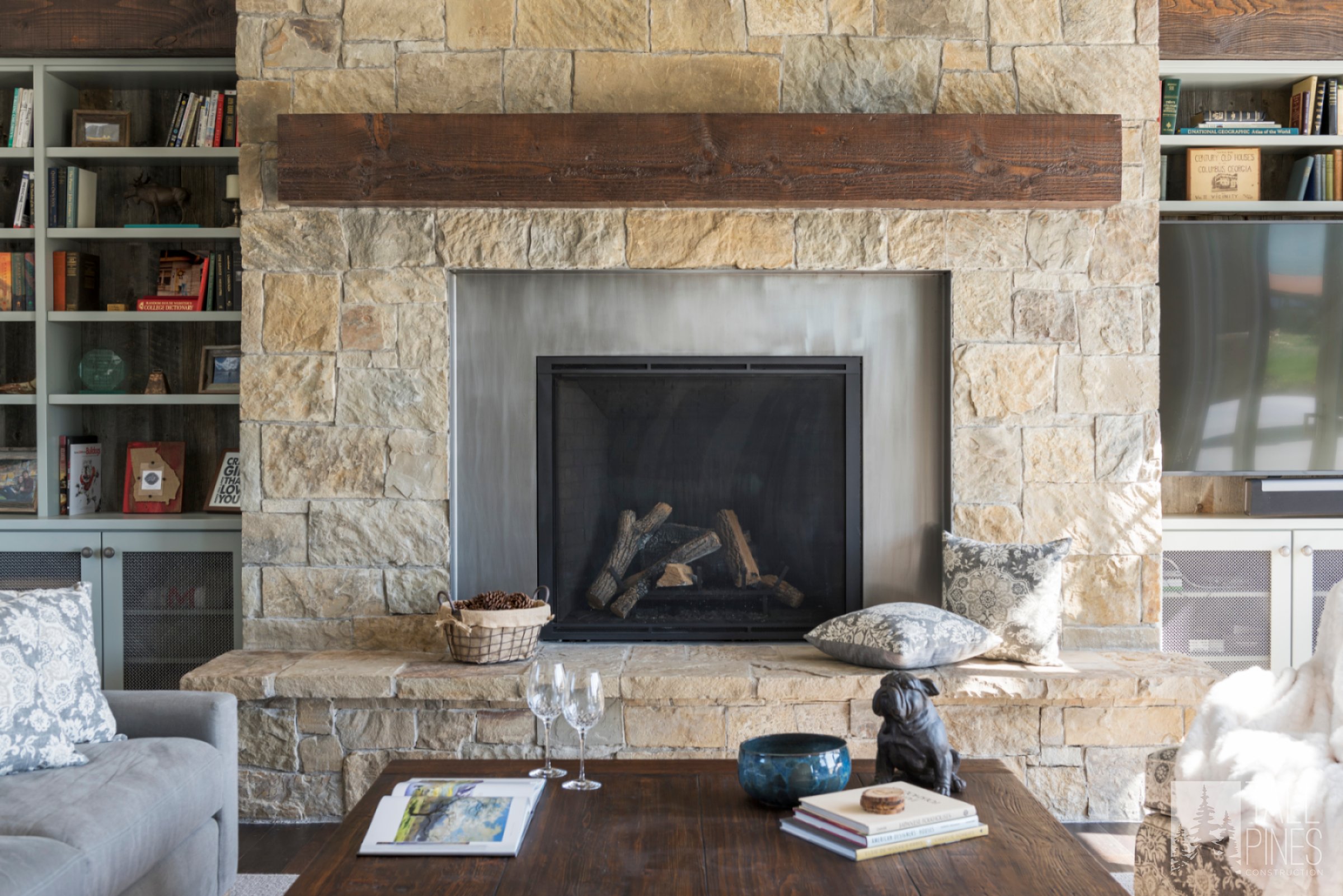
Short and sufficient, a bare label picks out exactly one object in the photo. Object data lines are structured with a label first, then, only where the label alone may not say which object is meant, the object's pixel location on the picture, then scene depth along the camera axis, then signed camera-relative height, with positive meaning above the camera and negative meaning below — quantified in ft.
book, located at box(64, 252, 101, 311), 11.97 +1.77
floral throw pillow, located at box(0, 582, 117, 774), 7.05 -1.63
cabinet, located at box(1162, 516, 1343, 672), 11.45 -1.54
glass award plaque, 12.19 +0.78
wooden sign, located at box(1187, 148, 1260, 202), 11.94 +2.90
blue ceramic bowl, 5.89 -1.81
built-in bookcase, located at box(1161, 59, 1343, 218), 11.74 +3.85
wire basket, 9.96 -1.78
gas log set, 11.33 -1.27
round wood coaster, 5.45 -1.82
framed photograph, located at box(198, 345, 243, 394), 12.11 +0.82
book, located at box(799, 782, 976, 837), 5.35 -1.88
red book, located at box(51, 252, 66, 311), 11.92 +1.76
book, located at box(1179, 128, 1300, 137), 11.89 +3.36
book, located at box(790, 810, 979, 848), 5.30 -1.94
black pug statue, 5.97 -1.66
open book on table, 5.40 -1.97
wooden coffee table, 4.99 -2.04
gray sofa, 5.98 -2.23
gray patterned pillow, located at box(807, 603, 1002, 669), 9.72 -1.80
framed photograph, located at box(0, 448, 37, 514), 11.97 -0.44
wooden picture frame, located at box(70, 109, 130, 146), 12.07 +3.48
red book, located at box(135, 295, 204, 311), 11.84 +1.50
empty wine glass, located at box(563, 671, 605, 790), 6.06 -1.45
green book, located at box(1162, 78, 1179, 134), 11.85 +3.67
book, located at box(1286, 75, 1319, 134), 11.89 +3.69
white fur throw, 5.87 -1.90
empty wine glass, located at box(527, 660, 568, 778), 6.09 -1.40
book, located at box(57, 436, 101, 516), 12.00 -0.36
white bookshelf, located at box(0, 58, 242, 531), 11.64 +2.22
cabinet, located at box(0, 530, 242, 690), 11.48 -1.53
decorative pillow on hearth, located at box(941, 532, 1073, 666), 10.18 -1.47
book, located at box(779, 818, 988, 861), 5.28 -2.00
